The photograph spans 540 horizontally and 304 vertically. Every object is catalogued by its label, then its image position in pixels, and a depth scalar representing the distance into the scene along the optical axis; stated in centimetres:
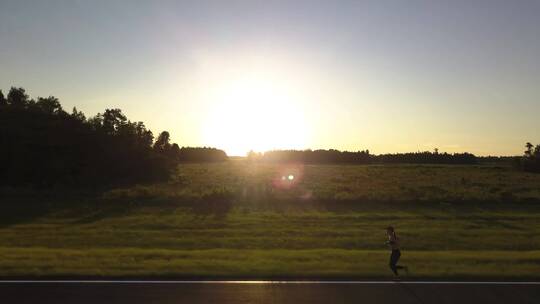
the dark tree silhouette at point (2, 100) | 6207
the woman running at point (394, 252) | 1354
